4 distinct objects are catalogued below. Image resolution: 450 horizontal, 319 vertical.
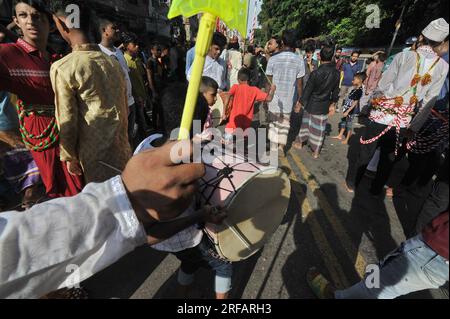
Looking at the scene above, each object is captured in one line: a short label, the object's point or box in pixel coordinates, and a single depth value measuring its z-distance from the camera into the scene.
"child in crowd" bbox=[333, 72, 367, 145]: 5.36
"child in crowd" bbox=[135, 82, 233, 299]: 1.29
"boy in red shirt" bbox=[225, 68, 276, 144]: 3.86
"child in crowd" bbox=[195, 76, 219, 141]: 1.98
